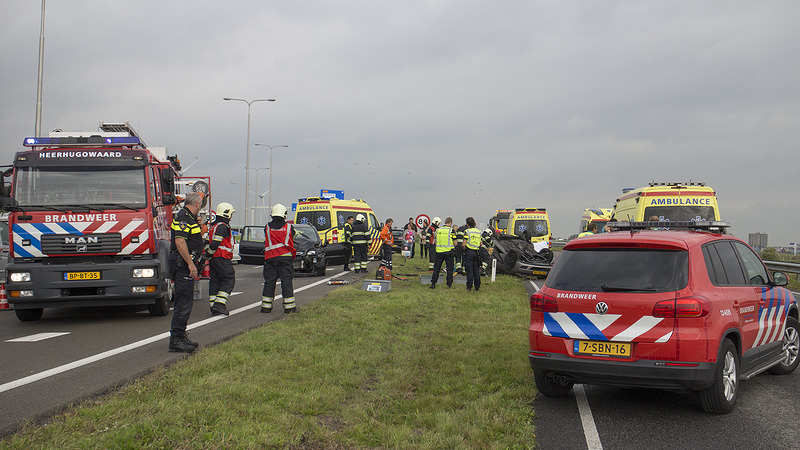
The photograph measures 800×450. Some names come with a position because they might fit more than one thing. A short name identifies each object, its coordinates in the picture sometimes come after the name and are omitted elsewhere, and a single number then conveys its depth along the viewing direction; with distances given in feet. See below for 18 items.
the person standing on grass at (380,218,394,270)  62.03
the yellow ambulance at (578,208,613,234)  108.51
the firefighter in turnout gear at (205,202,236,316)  34.22
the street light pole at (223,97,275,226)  147.73
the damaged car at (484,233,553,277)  63.49
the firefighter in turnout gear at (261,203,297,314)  35.55
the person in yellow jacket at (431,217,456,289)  51.80
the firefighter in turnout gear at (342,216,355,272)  67.15
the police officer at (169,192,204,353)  24.62
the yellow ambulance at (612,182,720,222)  51.83
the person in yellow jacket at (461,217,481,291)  50.31
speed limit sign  86.30
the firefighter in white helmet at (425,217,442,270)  65.99
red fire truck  31.35
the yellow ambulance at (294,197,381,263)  82.02
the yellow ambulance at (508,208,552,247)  96.02
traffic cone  37.81
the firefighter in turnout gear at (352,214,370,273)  64.23
